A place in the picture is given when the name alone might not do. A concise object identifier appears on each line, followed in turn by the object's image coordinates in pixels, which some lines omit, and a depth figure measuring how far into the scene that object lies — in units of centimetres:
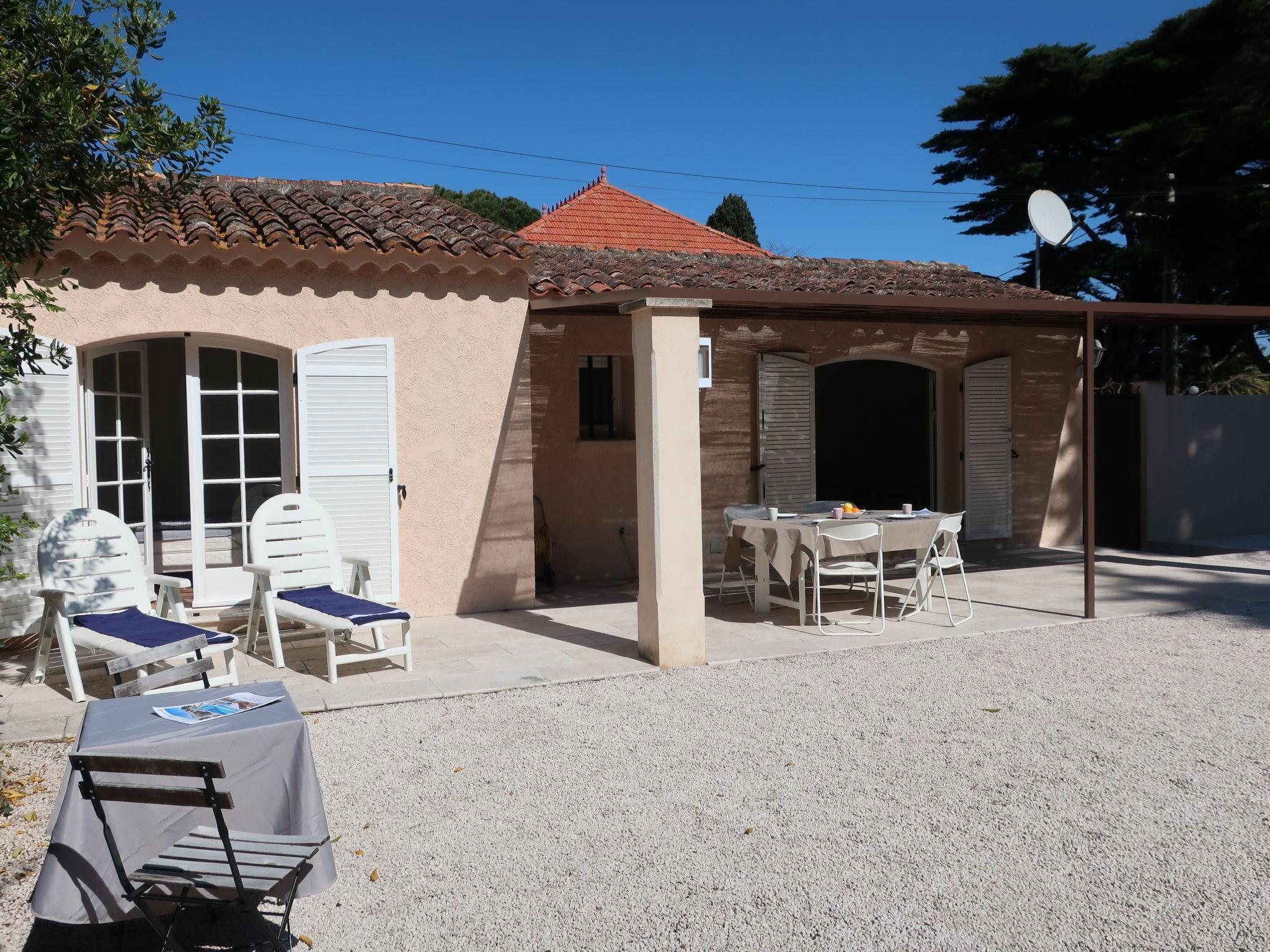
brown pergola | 642
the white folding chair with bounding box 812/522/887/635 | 721
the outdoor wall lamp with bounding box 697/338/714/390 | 670
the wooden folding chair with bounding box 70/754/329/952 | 257
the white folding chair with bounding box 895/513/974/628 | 739
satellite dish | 1077
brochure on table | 321
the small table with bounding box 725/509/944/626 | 738
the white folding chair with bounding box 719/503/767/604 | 831
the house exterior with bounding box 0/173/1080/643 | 707
